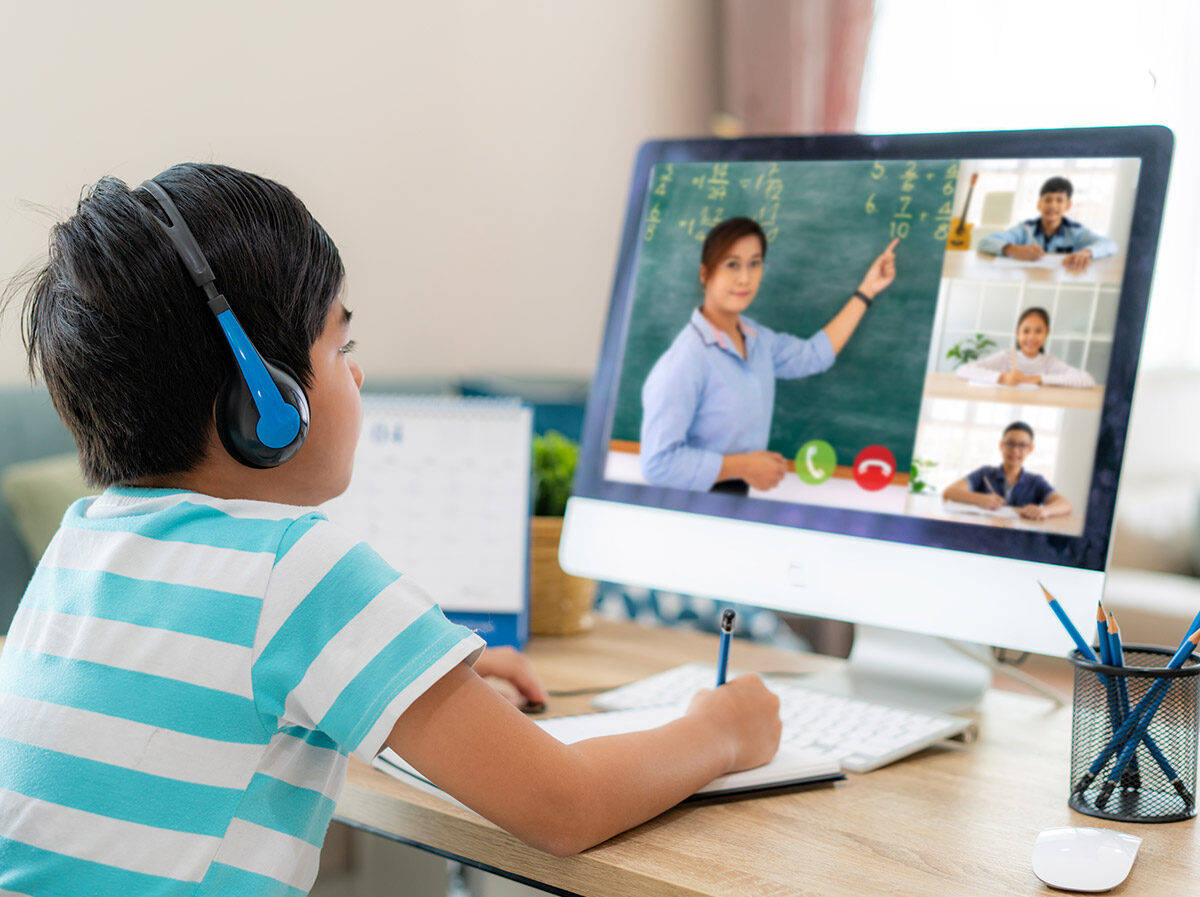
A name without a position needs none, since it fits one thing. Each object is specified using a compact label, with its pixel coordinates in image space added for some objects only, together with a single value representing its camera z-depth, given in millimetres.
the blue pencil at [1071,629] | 749
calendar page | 1150
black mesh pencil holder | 710
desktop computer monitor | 864
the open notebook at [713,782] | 739
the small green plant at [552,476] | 1307
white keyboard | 831
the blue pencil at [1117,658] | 719
